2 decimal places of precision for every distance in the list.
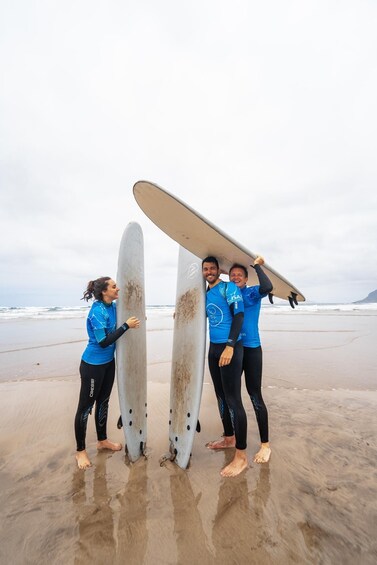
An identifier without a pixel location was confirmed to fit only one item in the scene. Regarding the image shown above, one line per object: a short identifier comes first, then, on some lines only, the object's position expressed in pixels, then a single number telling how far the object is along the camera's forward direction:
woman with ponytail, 2.47
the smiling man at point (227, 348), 2.37
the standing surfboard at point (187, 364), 2.56
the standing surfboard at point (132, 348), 2.64
